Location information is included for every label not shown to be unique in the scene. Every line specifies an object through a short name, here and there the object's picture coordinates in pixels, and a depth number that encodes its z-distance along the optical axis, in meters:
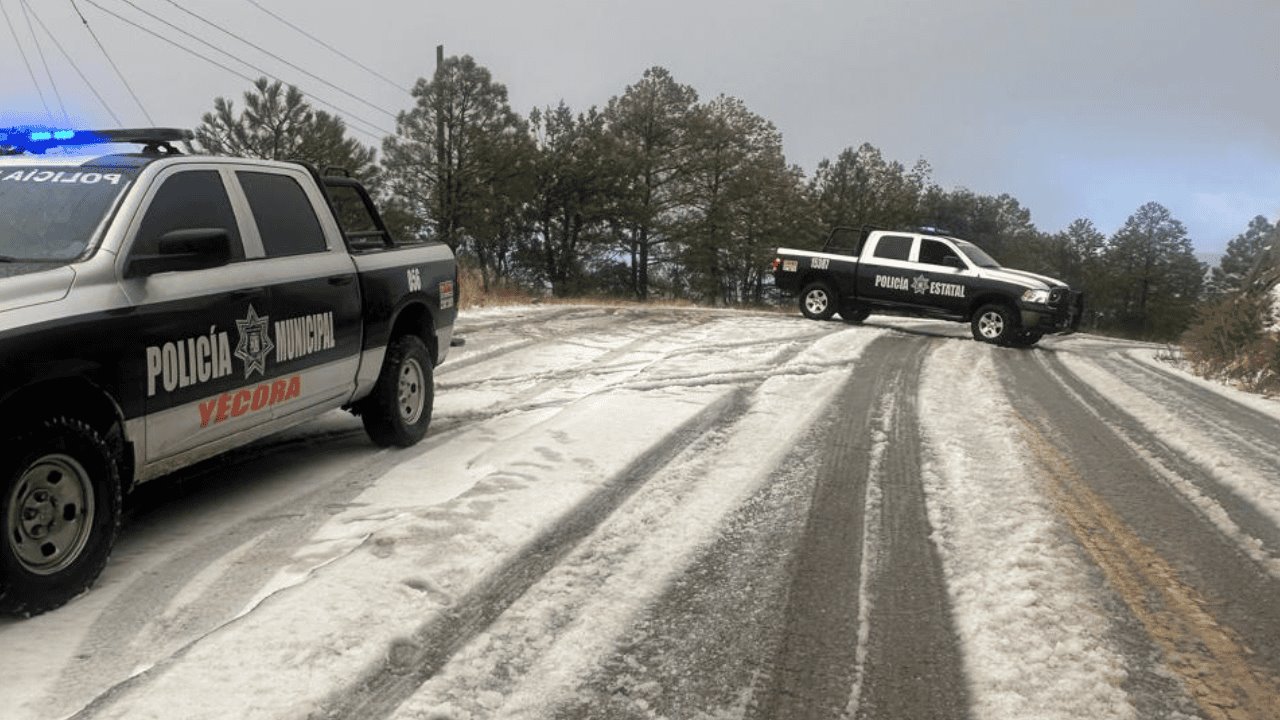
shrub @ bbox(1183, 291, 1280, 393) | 10.55
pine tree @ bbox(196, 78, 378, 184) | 44.75
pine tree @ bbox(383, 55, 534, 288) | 46.06
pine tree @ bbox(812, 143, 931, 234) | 60.19
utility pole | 43.44
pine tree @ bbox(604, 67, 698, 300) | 52.47
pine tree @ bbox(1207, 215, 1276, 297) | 75.75
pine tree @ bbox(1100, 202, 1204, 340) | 75.12
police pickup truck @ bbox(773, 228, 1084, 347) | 15.23
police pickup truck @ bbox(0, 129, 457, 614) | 3.15
